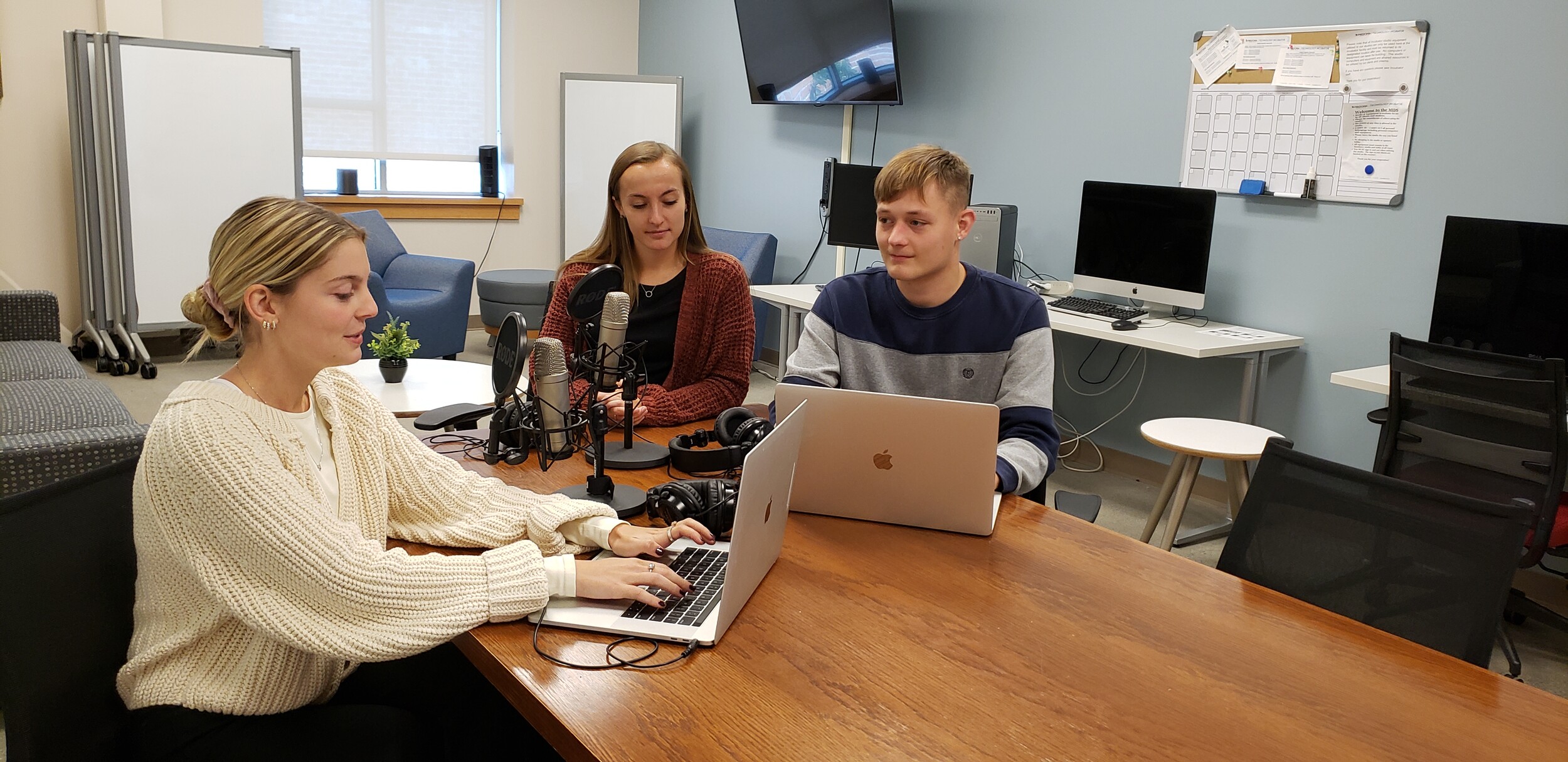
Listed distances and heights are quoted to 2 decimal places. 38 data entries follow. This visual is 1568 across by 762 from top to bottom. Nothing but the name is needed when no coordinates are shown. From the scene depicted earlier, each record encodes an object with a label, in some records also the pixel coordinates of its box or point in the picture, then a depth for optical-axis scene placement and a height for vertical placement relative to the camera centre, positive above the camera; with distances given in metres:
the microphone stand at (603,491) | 1.58 -0.46
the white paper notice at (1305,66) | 3.49 +0.55
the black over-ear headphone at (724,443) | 1.79 -0.42
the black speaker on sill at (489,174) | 6.50 +0.10
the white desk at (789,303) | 4.48 -0.42
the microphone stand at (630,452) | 1.75 -0.45
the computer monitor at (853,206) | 4.67 +0.01
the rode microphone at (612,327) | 1.70 -0.21
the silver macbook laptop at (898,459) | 1.49 -0.36
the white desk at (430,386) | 2.60 -0.53
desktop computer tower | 4.15 -0.09
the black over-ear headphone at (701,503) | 1.50 -0.43
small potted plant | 2.88 -0.45
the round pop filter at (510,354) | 1.55 -0.24
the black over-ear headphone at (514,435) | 1.77 -0.42
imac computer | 3.69 -0.08
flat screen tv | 4.83 +0.76
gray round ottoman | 5.63 -0.56
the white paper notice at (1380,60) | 3.29 +0.55
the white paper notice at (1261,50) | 3.60 +0.61
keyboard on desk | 3.75 -0.32
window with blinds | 5.98 +0.58
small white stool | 3.01 -0.63
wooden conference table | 1.04 -0.51
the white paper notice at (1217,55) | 3.70 +0.60
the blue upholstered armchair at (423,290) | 5.12 -0.53
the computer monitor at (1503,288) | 2.80 -0.13
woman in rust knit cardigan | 2.28 -0.19
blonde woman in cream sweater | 1.15 -0.44
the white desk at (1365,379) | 2.93 -0.42
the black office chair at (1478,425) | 2.41 -0.45
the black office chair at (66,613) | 1.12 -0.50
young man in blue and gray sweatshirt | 1.87 -0.21
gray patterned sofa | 1.96 -0.60
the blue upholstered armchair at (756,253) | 5.55 -0.26
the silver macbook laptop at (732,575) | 1.18 -0.46
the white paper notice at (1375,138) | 3.34 +0.31
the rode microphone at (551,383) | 1.64 -0.30
